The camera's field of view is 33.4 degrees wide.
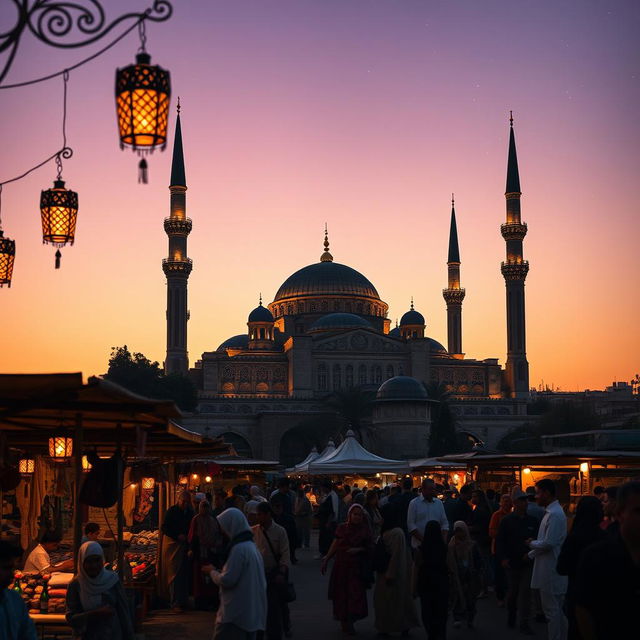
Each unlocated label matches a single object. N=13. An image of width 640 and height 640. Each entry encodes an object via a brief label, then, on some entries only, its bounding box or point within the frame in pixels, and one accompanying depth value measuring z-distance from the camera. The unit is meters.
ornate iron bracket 5.27
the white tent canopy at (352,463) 24.69
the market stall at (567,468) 17.00
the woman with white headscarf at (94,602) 6.07
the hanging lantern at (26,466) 11.82
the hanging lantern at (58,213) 8.36
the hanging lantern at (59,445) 9.19
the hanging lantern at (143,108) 6.19
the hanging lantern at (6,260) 9.64
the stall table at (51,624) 7.96
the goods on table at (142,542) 13.29
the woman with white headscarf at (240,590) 6.39
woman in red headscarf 9.66
